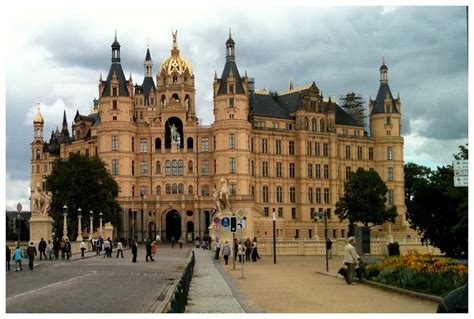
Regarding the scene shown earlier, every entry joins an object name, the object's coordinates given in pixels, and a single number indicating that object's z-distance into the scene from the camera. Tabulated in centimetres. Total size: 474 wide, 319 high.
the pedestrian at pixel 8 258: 3405
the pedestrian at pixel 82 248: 4981
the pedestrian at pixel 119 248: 5075
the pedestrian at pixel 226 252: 4181
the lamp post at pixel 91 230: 6981
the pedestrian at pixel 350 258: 2475
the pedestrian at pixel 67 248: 4634
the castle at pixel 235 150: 10006
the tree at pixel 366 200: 8494
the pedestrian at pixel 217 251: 4661
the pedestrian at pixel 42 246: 4369
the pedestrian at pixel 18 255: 3531
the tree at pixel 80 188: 7812
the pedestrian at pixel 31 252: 3450
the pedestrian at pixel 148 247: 4512
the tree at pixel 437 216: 4053
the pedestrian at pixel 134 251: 4338
